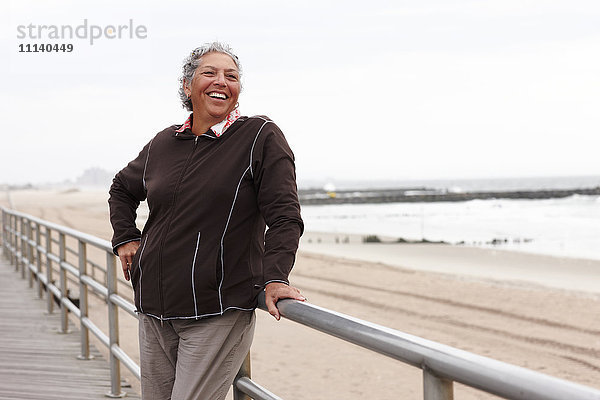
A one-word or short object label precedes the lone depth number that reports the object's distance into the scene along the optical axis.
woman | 1.77
